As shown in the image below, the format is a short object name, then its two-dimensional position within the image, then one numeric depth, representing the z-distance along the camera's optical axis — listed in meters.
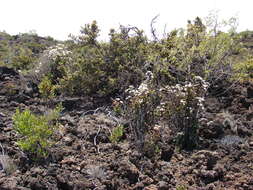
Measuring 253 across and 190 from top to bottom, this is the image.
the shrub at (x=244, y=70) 7.17
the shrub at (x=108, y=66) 7.82
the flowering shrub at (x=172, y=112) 5.41
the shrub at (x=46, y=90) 6.76
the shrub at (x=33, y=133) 4.47
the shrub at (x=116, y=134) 5.21
